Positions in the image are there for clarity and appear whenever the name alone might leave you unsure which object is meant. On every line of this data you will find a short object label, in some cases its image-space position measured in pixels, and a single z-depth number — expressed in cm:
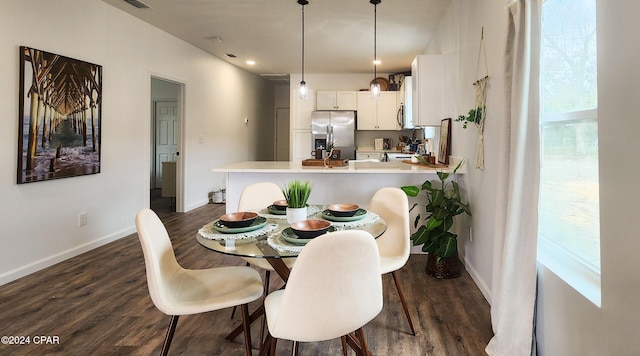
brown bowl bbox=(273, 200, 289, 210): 213
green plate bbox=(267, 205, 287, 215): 208
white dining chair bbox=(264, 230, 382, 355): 117
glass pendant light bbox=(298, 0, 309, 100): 409
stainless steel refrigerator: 665
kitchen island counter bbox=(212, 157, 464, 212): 345
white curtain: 164
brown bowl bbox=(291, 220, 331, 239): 152
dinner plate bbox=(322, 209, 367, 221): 187
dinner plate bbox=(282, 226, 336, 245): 148
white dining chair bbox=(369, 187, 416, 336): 205
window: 140
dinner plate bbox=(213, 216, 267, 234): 166
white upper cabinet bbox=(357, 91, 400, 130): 680
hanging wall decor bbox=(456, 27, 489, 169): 253
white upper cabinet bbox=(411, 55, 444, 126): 383
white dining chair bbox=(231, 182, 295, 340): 250
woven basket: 289
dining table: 143
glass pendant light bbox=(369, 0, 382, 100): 364
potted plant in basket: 281
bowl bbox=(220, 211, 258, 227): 169
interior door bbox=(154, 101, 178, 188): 720
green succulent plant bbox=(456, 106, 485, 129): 259
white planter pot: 182
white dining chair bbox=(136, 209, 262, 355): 146
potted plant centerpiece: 182
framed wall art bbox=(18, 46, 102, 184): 288
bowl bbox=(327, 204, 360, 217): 190
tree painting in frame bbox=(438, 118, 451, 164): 361
